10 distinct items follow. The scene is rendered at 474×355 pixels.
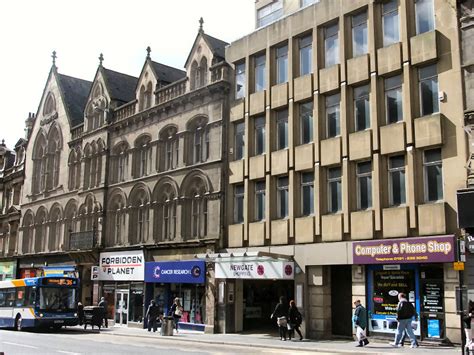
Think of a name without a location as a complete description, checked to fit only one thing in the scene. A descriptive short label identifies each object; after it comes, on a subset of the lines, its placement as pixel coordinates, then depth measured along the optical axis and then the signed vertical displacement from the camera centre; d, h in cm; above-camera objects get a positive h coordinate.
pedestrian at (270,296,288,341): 2339 -130
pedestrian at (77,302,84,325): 3196 -169
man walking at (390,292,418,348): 1962 -116
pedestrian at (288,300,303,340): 2336 -143
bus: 2878 -105
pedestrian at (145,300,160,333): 2935 -167
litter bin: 2694 -198
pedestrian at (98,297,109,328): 3182 -140
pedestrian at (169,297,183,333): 2822 -136
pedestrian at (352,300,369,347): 2062 -133
